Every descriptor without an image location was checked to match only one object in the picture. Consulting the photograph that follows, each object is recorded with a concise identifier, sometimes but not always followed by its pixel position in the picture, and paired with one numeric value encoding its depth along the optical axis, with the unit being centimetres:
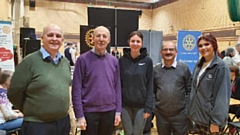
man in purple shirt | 192
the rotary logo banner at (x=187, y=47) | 577
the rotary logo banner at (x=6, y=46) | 468
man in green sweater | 161
